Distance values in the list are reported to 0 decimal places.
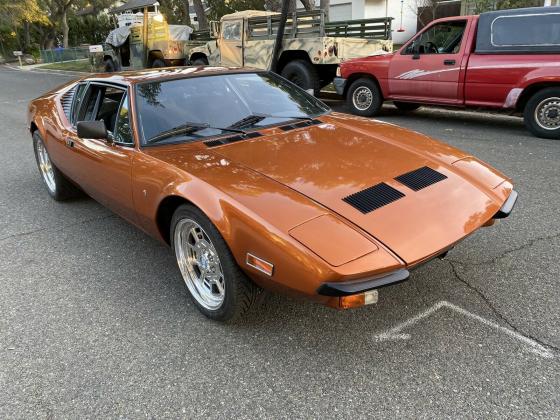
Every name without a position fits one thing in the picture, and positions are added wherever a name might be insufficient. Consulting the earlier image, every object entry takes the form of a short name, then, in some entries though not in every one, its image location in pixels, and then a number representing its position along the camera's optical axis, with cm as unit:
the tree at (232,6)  2608
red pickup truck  670
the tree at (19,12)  3741
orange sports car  213
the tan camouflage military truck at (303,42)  1020
